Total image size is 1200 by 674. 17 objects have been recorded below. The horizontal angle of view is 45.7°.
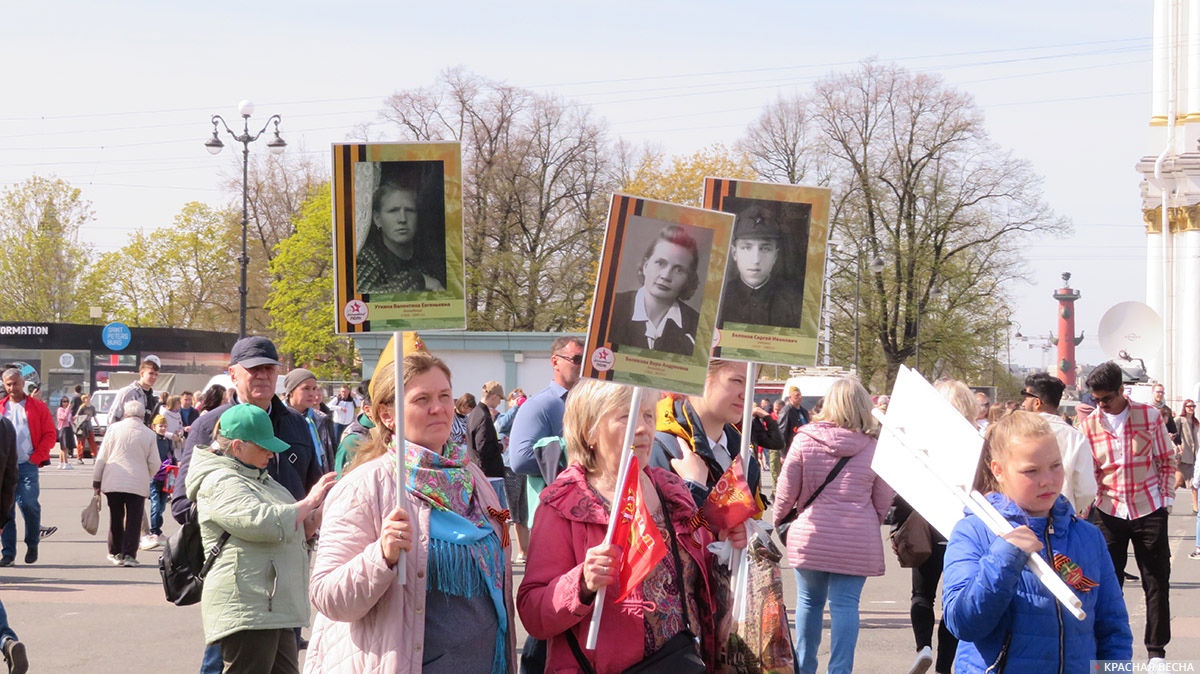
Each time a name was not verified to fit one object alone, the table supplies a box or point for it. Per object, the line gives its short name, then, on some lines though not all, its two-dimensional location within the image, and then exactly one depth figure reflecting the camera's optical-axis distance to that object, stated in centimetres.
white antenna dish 3039
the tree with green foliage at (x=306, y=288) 5634
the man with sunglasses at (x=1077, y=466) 863
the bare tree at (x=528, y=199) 5384
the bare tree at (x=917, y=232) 5106
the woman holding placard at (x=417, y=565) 403
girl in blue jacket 425
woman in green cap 584
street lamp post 3444
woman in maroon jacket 420
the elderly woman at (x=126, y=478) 1345
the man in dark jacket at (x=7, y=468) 1012
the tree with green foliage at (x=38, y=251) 5928
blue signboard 4468
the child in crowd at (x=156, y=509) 1543
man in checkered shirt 938
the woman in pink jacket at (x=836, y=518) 736
